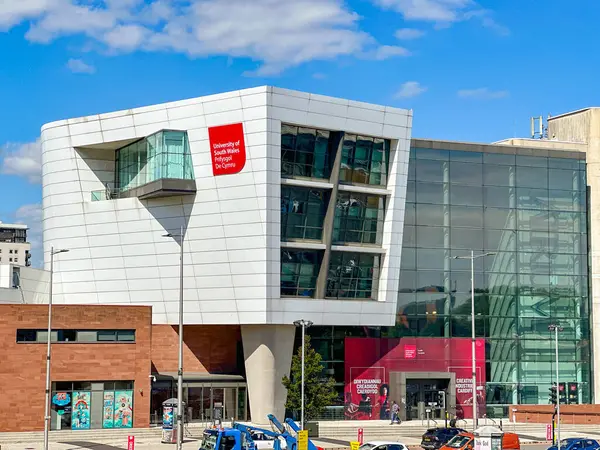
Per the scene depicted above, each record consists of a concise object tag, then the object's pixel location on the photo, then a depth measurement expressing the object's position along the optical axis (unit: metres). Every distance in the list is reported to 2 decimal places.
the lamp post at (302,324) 54.12
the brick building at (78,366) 59.22
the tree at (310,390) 62.62
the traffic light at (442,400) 74.06
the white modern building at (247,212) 64.81
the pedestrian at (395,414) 70.56
